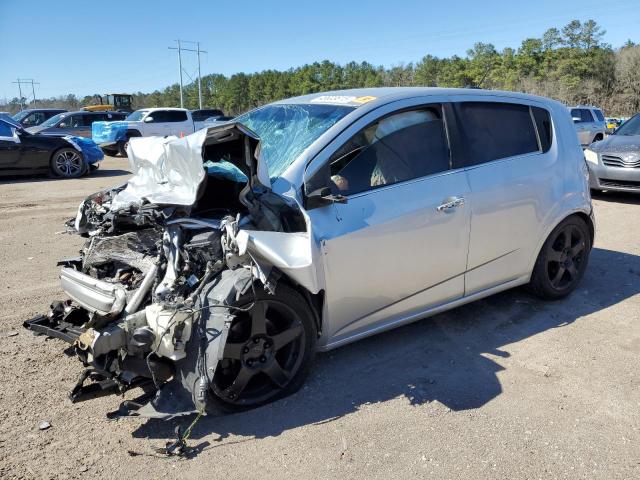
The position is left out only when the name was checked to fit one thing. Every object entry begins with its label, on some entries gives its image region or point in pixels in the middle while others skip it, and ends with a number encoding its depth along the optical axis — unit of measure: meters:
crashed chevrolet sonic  2.96
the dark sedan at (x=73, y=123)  20.66
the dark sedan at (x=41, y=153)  12.61
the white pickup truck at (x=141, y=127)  19.41
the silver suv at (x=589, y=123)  19.47
